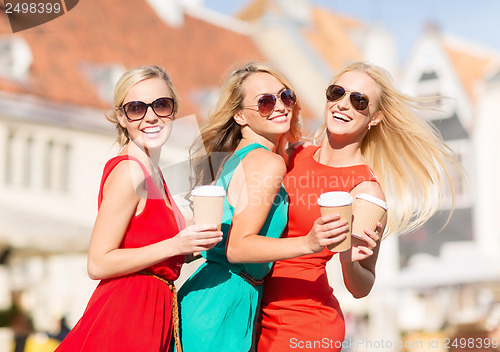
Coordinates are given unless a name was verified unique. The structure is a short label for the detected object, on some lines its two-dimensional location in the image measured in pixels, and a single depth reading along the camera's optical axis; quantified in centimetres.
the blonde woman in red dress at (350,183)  652
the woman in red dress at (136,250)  569
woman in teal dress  571
